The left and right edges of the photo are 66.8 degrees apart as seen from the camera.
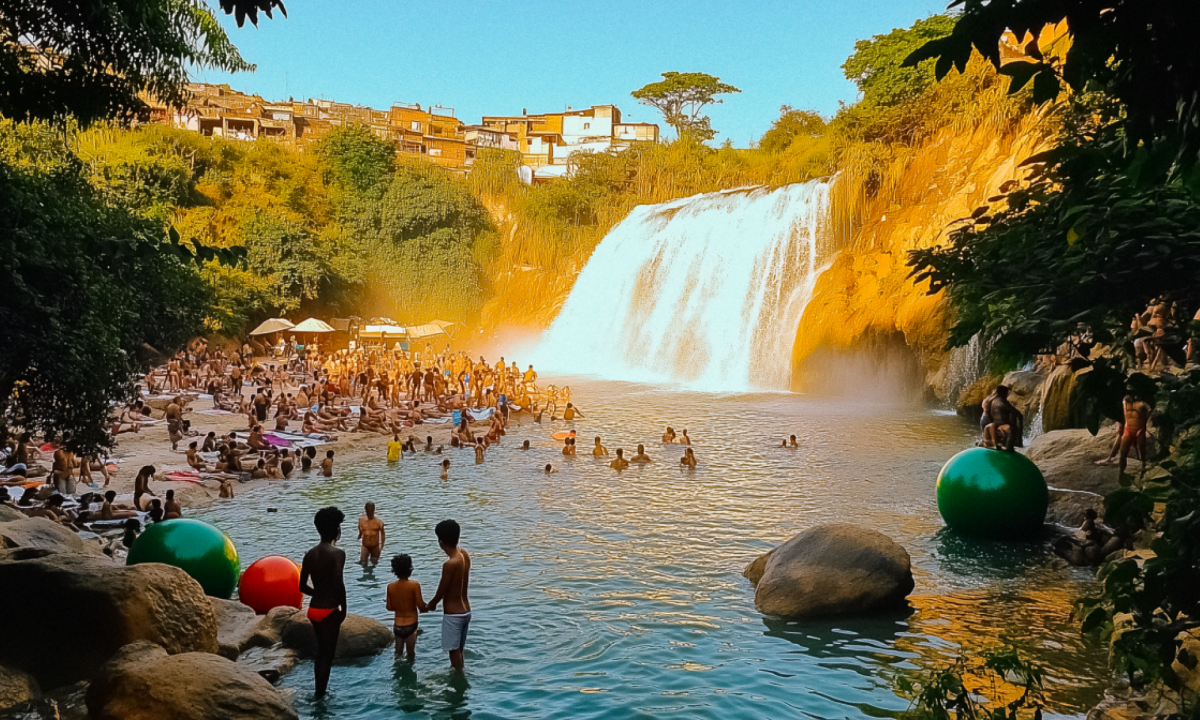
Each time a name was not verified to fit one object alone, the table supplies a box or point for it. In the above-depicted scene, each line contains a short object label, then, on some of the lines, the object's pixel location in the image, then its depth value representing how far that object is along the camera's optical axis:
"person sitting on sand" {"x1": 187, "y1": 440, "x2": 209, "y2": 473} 17.41
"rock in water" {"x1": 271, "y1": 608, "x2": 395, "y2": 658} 8.23
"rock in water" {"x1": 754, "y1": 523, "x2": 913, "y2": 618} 9.34
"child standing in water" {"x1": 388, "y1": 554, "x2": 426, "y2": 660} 7.58
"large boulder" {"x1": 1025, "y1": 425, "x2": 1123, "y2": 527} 12.27
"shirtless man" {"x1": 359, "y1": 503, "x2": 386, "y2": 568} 11.50
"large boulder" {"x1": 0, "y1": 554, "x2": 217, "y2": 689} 7.33
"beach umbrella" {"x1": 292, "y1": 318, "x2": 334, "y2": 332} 39.91
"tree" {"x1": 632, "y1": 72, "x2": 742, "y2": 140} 64.69
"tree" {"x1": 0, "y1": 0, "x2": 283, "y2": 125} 9.08
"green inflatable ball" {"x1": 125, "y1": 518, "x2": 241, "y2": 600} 9.33
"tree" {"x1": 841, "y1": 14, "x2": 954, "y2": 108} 31.08
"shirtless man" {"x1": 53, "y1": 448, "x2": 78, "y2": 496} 14.90
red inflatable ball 9.50
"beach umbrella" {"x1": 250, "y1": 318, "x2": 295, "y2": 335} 40.47
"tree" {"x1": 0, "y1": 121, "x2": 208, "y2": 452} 8.52
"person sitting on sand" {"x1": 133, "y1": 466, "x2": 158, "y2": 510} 14.10
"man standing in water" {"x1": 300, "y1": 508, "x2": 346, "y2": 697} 7.00
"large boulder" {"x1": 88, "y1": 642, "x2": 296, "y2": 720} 6.06
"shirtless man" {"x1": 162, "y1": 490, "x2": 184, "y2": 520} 11.80
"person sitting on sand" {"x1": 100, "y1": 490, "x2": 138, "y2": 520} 13.59
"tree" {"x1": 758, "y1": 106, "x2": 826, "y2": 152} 52.44
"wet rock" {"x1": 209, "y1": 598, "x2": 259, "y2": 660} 8.05
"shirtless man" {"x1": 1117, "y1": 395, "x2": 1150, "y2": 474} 11.86
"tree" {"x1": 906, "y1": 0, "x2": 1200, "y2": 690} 2.27
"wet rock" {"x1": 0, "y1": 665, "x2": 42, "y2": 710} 6.79
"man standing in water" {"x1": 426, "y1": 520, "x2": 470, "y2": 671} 7.36
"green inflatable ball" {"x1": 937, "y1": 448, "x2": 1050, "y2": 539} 11.39
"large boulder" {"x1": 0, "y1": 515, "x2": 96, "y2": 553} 9.54
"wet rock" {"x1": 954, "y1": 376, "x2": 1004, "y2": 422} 22.86
